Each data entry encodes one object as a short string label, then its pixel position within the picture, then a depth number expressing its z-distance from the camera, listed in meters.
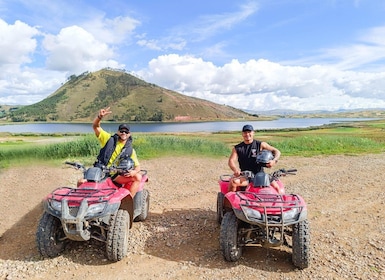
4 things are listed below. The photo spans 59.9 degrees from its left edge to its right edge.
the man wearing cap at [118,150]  6.51
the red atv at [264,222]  4.96
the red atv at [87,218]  4.94
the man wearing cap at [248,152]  6.51
